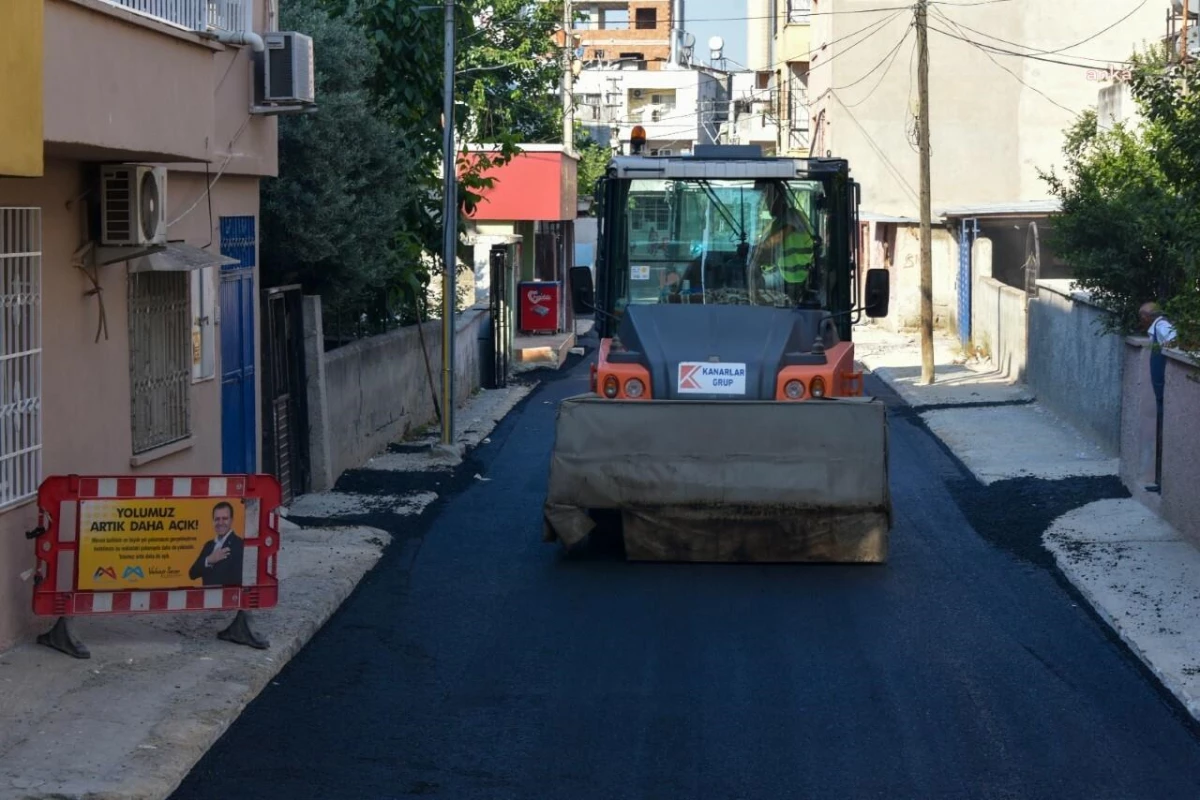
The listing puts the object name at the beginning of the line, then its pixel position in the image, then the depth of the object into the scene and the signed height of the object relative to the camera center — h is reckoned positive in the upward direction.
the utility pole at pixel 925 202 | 29.03 +1.38
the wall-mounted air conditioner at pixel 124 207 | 10.01 +0.44
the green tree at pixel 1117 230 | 18.61 +0.55
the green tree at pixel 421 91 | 19.62 +2.35
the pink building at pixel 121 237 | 8.67 +0.27
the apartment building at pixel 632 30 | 105.38 +16.01
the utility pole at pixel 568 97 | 43.25 +4.81
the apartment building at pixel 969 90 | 45.78 +5.38
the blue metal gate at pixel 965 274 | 34.47 +0.07
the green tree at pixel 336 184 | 16.31 +0.98
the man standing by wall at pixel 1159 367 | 14.20 -0.81
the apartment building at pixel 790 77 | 61.22 +8.00
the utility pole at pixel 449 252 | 18.23 +0.30
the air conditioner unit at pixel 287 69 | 13.40 +1.73
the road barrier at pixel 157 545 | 8.77 -1.45
